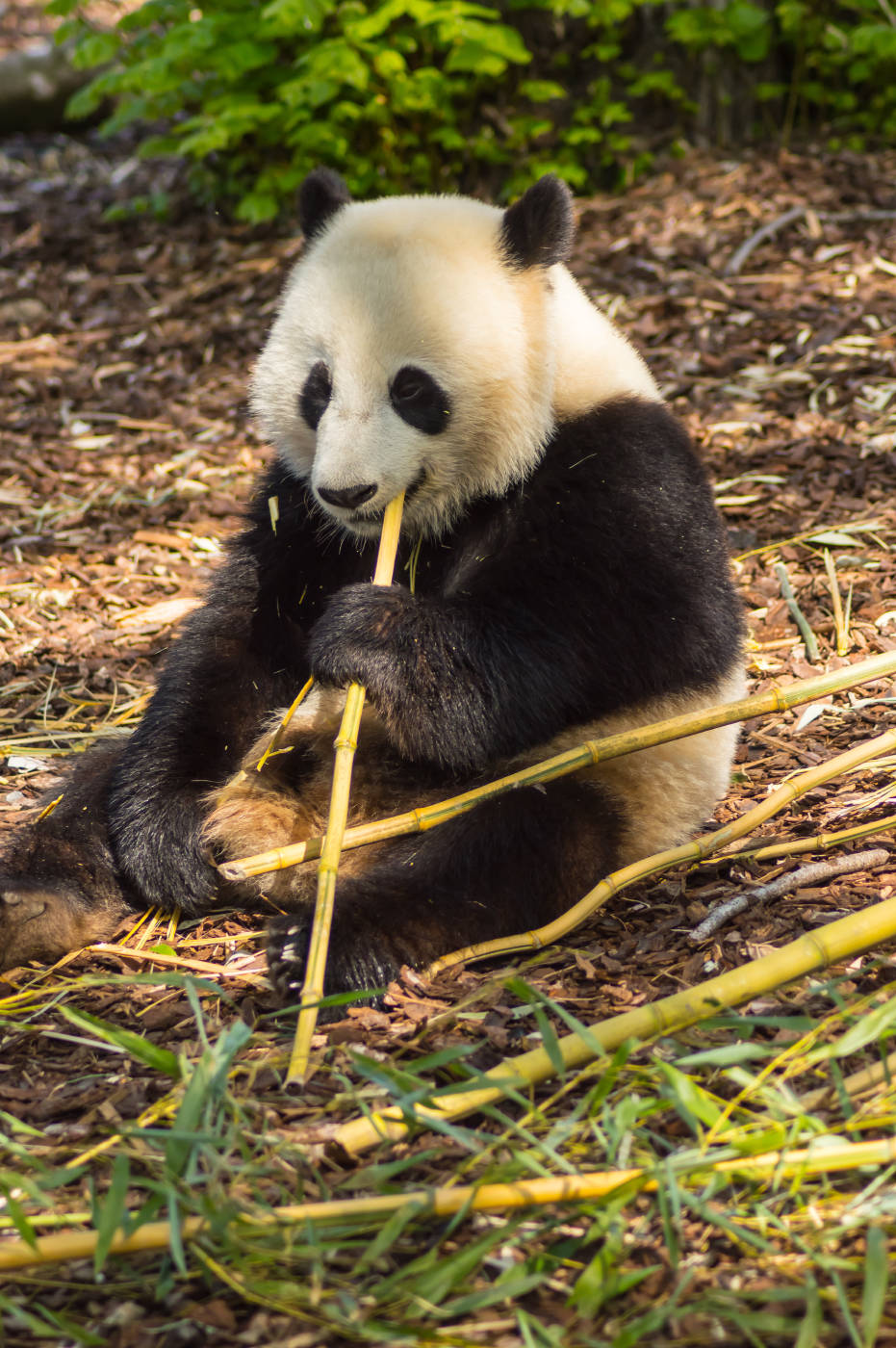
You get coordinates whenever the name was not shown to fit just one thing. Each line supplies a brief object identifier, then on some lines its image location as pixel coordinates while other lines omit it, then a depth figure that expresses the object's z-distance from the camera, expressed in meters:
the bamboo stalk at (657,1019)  4.34
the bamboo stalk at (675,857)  5.72
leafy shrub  13.18
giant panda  6.06
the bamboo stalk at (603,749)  6.03
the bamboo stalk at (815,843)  6.07
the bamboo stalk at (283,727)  6.53
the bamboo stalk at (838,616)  8.20
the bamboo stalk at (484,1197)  3.83
